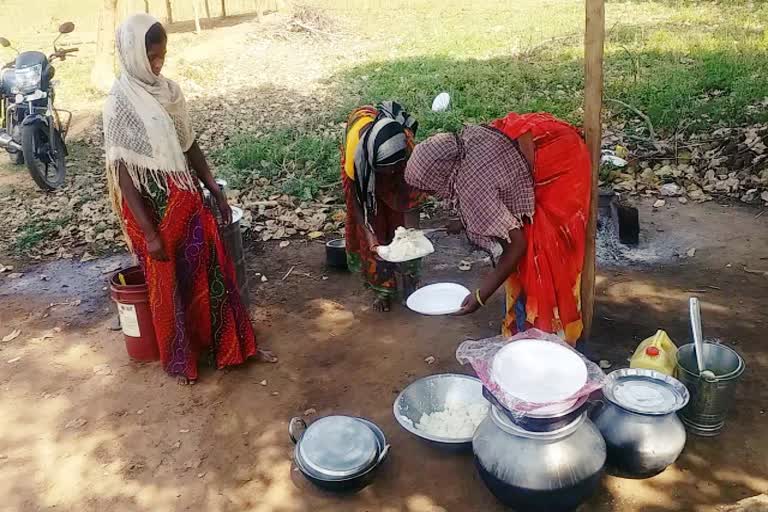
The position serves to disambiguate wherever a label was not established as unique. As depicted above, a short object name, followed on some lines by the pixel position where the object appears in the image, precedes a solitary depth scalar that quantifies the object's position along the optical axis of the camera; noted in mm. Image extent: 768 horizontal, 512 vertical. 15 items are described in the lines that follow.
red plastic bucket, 3379
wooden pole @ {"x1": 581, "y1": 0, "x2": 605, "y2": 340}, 2750
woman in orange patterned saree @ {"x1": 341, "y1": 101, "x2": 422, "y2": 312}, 3416
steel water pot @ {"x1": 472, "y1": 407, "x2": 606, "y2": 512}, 2246
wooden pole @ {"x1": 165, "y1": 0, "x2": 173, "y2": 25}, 15843
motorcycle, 6453
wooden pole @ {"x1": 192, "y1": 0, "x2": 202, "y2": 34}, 13405
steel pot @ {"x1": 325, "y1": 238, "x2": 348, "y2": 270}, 4531
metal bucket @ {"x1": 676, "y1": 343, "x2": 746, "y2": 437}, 2648
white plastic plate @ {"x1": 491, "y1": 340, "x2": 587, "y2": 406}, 2211
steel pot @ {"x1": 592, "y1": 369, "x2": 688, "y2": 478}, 2455
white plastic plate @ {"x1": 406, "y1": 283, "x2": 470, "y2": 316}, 2938
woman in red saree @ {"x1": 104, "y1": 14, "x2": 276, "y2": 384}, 2842
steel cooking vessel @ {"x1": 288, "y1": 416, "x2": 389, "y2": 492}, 2518
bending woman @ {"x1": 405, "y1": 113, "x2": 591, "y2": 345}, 2611
